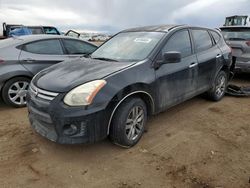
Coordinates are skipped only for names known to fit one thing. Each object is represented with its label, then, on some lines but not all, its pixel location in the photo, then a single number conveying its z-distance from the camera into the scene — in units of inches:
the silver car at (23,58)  145.4
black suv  87.7
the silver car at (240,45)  204.0
